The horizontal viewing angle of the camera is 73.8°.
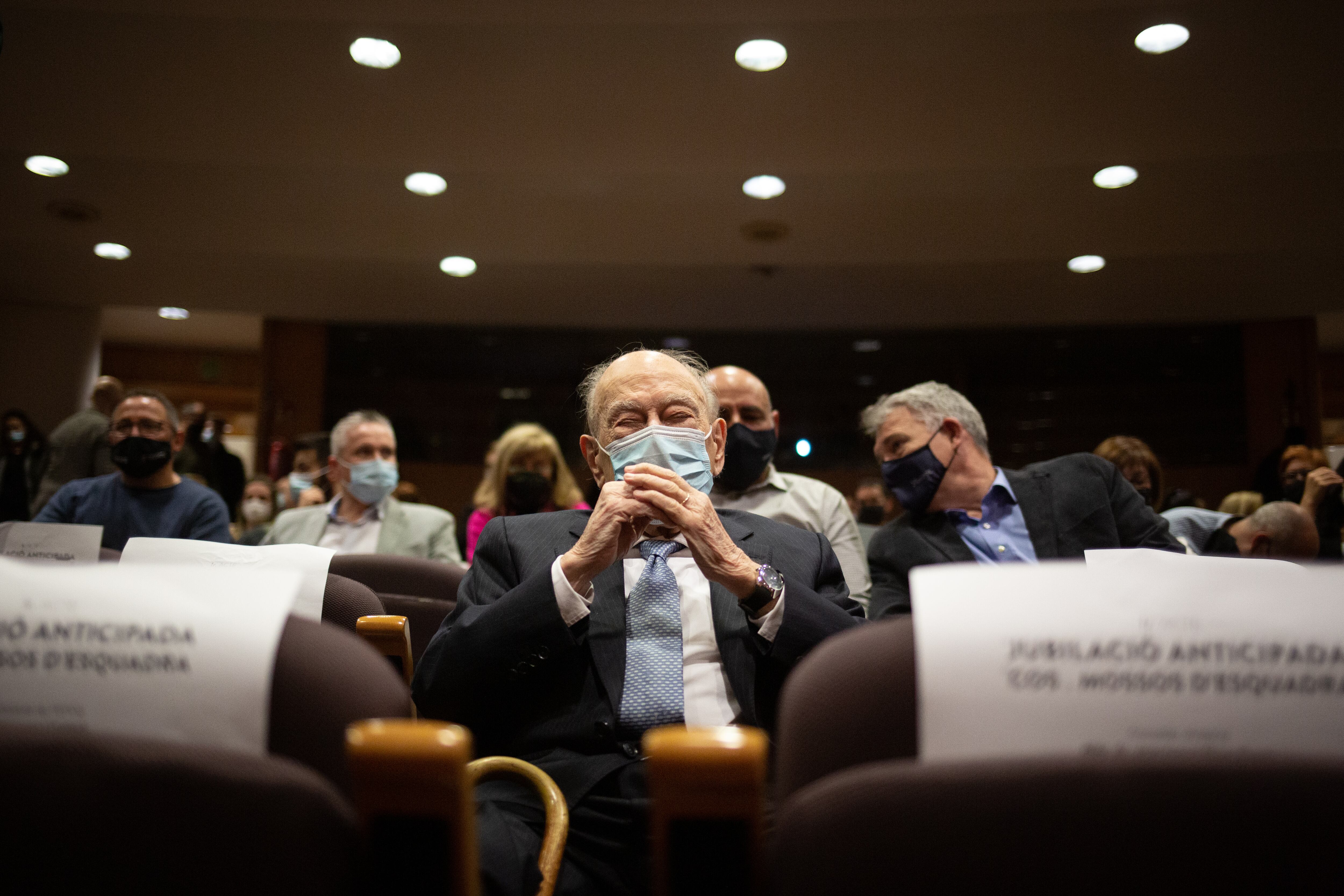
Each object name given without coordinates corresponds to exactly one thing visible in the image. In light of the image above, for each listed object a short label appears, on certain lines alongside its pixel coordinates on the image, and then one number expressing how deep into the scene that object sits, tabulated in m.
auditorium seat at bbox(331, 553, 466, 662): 2.11
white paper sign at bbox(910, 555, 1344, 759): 0.74
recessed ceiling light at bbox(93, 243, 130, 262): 6.46
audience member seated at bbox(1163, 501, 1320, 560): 3.38
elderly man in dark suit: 1.38
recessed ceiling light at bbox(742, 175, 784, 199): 5.11
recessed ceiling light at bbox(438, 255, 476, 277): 6.64
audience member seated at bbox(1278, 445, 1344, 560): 3.80
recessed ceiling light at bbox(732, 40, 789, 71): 3.83
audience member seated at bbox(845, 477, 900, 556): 5.70
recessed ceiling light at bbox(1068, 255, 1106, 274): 6.37
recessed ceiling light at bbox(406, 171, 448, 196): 5.15
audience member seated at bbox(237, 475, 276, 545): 5.71
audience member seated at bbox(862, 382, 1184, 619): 2.54
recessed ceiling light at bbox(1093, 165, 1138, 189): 4.90
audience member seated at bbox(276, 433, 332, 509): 5.43
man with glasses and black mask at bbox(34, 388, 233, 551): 3.28
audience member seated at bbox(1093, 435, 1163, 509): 3.82
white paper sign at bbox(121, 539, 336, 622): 1.46
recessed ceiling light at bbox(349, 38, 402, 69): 3.85
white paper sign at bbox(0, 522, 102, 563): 1.92
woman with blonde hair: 4.20
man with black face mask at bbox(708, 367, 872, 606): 3.17
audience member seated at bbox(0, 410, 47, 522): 6.02
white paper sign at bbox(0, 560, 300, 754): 0.78
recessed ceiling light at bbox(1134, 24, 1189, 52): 3.67
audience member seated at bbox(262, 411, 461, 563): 3.80
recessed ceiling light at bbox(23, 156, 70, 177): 5.00
